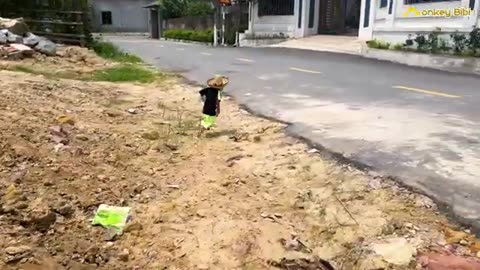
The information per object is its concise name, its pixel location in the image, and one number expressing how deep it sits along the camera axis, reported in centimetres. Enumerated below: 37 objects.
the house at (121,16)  4675
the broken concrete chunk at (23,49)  1240
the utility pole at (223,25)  2983
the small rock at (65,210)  360
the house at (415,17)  1427
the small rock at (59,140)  495
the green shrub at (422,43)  1466
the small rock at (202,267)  303
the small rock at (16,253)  294
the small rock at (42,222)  335
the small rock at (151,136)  573
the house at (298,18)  2684
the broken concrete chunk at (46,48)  1351
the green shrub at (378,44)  1669
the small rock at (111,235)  338
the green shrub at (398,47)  1568
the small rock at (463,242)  309
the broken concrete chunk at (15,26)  1365
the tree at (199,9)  3878
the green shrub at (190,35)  3178
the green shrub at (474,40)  1285
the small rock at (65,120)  577
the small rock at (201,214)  366
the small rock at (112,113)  678
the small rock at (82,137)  528
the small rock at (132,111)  719
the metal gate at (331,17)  2816
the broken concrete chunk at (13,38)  1312
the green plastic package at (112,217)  351
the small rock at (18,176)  393
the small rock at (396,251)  298
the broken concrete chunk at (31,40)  1356
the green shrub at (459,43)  1342
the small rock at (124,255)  313
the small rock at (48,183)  396
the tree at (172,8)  4239
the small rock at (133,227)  347
